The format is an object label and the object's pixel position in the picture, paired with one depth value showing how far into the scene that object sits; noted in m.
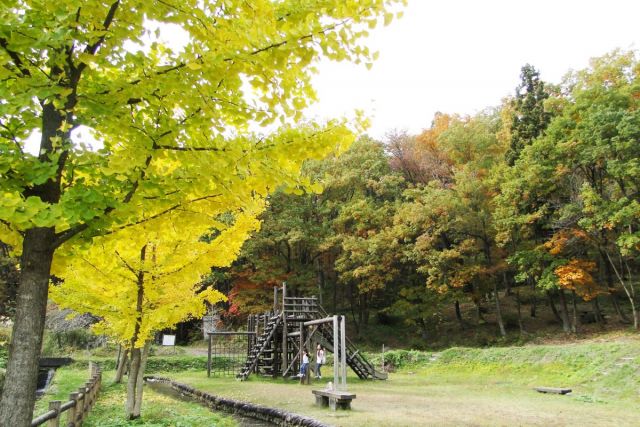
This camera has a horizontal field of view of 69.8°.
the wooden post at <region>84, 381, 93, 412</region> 8.82
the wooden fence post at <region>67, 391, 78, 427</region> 6.90
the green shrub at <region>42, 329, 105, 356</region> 25.73
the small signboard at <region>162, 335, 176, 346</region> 29.43
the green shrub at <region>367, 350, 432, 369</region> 21.34
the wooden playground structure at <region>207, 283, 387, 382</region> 17.47
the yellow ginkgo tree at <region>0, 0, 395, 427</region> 3.01
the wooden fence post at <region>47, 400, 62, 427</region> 5.72
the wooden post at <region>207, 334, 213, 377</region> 20.38
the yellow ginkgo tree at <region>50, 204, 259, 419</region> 7.74
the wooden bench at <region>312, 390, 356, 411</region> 10.11
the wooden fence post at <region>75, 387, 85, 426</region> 7.38
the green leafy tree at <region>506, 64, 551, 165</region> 25.27
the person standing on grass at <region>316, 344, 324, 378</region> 18.23
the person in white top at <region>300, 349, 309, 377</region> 16.53
